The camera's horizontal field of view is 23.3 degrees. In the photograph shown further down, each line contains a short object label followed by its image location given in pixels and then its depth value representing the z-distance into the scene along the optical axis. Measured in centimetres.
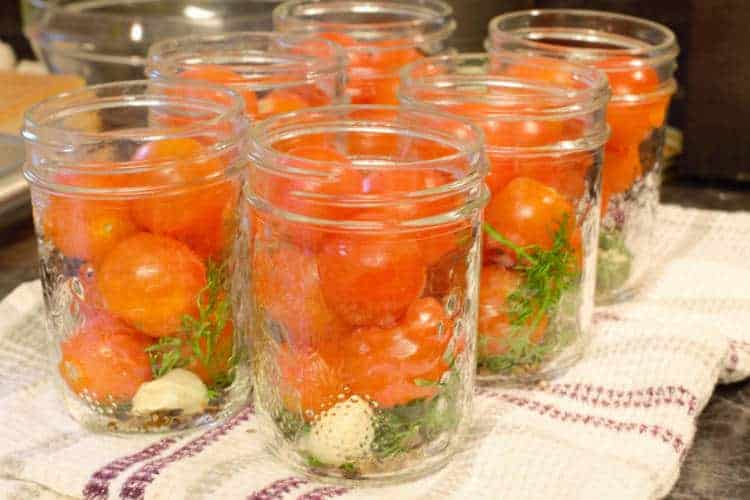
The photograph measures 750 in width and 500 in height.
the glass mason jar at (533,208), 69
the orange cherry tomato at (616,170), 78
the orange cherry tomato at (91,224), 65
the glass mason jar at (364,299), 62
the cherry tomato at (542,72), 72
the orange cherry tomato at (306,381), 63
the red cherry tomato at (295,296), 63
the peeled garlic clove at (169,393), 66
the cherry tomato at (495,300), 69
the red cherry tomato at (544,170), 69
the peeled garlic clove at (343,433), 62
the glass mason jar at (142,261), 64
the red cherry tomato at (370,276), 62
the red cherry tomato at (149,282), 64
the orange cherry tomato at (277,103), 71
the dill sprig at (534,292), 69
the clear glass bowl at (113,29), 91
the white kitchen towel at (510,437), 63
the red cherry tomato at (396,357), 62
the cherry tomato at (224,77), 71
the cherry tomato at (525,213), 68
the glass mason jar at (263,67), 71
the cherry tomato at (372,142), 66
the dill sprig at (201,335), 65
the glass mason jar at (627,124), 77
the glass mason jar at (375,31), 78
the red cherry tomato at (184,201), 65
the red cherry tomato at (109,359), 65
